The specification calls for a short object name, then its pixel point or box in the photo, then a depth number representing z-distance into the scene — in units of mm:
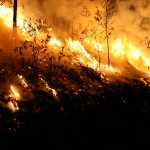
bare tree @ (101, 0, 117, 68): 32781
